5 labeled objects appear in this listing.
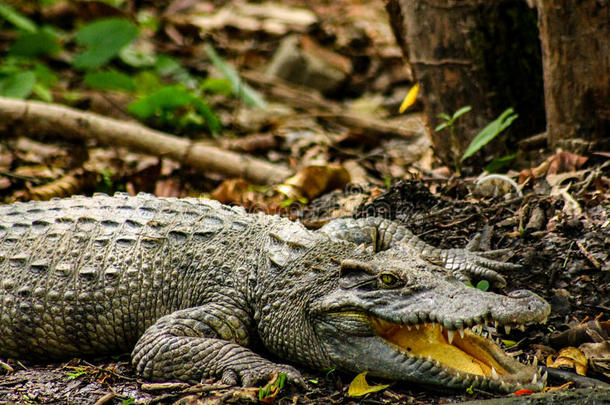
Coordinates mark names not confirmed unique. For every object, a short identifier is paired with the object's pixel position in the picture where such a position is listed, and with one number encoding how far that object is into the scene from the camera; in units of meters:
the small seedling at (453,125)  10.49
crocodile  6.56
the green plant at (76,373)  7.50
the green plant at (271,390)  6.37
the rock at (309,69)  21.09
